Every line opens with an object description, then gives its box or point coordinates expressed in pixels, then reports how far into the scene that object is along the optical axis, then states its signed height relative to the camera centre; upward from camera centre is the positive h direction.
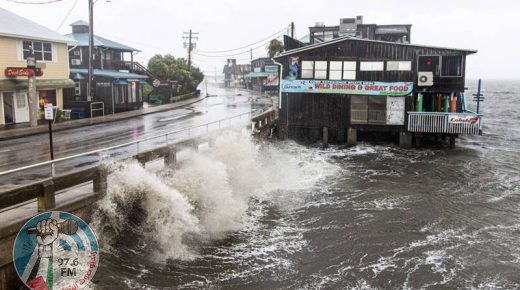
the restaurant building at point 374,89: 29.02 -0.40
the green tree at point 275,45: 66.06 +5.16
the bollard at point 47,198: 10.01 -2.47
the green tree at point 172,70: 60.64 +1.52
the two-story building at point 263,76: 80.62 +1.15
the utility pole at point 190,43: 71.95 +6.86
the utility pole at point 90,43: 34.50 +2.84
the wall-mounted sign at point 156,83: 51.27 -0.12
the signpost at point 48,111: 15.87 -1.00
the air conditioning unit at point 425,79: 29.03 +0.26
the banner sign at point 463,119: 27.97 -2.12
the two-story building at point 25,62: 27.86 +1.24
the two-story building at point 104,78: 37.38 +0.34
